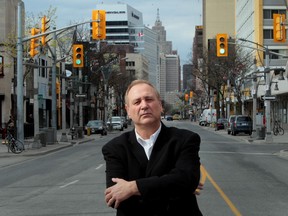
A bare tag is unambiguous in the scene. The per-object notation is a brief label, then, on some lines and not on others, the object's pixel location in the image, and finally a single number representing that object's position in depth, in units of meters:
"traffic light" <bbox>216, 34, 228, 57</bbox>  25.50
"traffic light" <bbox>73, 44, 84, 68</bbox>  26.52
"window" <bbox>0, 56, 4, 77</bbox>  46.44
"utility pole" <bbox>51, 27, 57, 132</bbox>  34.25
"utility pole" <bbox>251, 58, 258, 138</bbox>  38.16
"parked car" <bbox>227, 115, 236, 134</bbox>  48.14
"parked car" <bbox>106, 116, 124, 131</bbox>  65.38
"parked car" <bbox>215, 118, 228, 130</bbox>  62.74
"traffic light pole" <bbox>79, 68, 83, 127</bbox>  44.14
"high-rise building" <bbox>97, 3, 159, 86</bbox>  169.59
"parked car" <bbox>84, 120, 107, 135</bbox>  51.14
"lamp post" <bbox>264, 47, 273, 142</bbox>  33.59
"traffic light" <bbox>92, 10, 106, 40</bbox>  21.73
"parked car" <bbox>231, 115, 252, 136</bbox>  45.78
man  2.98
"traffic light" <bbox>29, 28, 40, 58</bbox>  23.60
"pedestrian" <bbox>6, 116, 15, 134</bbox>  29.91
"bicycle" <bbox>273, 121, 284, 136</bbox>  44.47
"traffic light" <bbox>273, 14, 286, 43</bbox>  22.66
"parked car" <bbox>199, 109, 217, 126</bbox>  78.98
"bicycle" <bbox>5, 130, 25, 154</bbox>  25.48
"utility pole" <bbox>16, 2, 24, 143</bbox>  27.14
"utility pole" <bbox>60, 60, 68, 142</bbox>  38.08
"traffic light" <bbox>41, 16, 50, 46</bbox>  23.56
